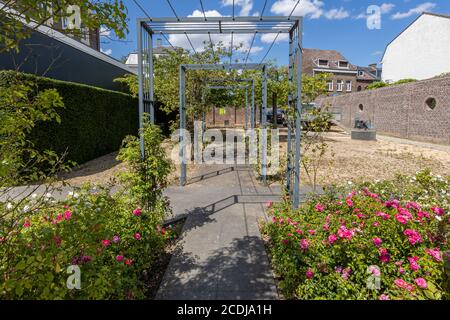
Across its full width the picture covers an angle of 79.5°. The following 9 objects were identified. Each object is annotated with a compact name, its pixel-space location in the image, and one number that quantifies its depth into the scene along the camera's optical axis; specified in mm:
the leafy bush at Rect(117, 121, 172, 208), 3605
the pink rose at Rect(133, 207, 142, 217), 3032
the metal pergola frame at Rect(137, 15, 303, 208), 4227
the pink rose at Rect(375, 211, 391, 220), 2564
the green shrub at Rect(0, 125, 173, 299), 1528
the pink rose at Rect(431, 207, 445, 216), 2574
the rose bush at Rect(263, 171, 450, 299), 2051
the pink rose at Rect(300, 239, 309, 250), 2521
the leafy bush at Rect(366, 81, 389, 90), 26047
